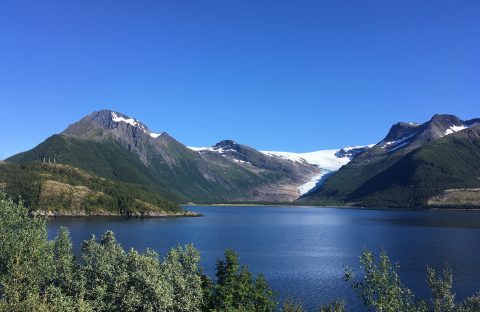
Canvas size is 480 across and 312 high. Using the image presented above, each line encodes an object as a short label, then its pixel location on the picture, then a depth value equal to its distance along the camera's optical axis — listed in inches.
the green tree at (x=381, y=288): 1553.9
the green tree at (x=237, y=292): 2322.8
